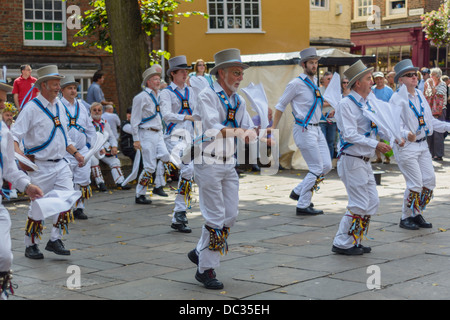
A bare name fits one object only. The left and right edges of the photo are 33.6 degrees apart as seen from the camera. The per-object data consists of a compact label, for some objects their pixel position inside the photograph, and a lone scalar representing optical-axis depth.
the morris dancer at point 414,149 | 8.84
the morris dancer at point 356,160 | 7.61
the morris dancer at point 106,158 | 12.92
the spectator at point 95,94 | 16.97
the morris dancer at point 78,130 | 10.10
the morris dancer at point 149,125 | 11.19
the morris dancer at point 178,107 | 10.30
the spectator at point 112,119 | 14.90
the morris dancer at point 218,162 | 6.46
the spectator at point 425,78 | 16.42
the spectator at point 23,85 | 16.08
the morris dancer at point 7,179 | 5.29
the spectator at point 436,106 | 16.95
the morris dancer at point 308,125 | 10.23
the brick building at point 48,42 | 20.59
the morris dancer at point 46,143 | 7.81
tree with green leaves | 14.52
